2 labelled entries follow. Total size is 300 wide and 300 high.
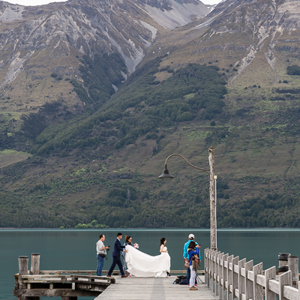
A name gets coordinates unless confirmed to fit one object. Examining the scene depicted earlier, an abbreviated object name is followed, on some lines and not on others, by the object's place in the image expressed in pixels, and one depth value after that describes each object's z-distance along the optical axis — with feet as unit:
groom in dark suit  105.76
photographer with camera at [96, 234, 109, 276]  107.96
